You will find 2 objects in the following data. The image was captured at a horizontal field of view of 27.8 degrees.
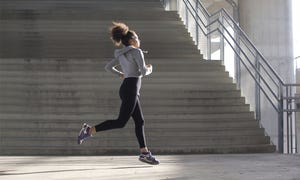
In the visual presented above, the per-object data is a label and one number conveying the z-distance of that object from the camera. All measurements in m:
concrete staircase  8.54
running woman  5.93
